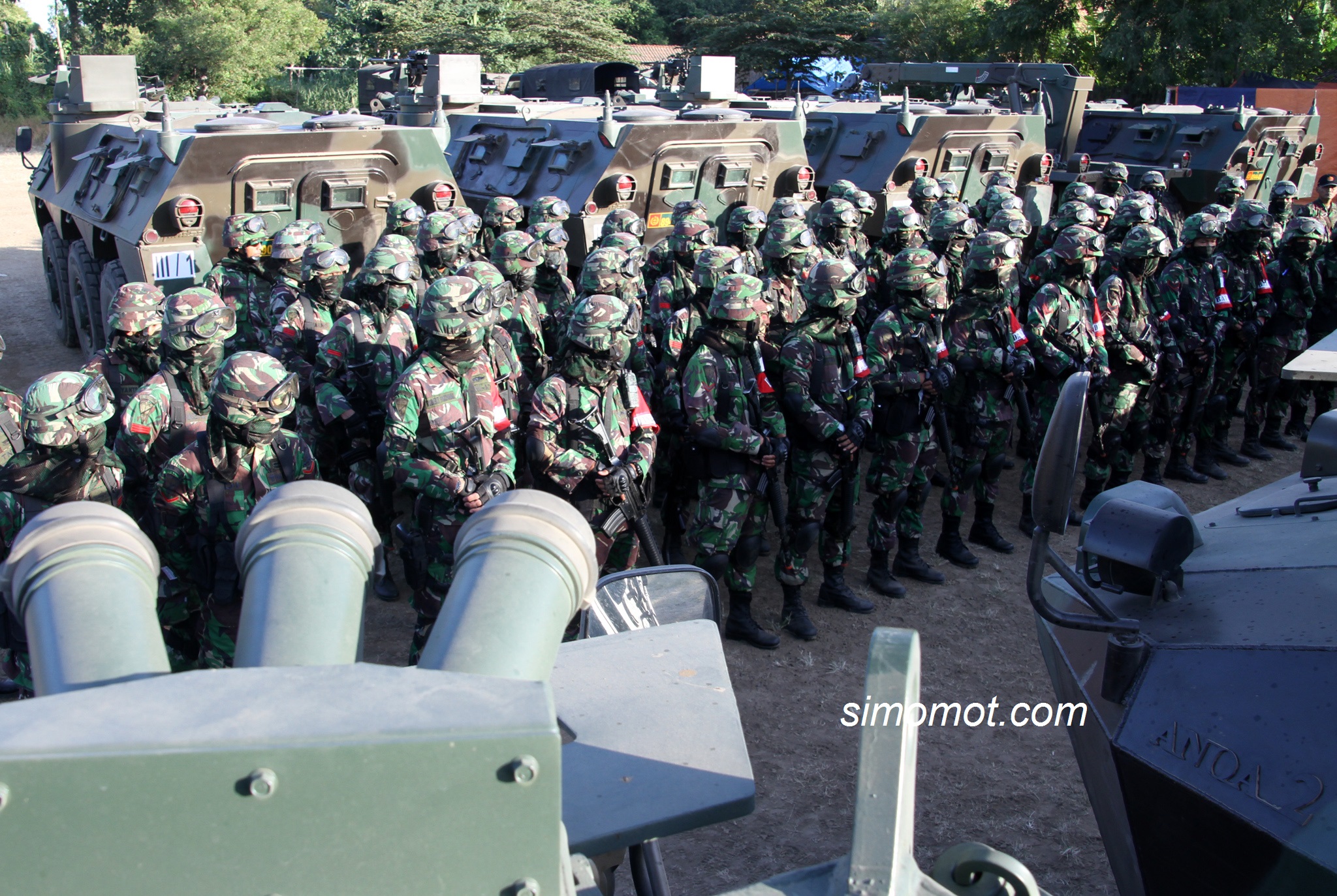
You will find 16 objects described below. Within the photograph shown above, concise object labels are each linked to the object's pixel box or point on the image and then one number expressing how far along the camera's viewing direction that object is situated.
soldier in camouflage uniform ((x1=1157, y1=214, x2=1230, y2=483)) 6.69
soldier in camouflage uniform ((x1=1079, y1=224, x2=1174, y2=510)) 6.07
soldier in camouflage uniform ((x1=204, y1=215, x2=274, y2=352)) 6.33
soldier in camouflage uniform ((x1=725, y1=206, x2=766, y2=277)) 7.12
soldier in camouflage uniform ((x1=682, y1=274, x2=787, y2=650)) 4.60
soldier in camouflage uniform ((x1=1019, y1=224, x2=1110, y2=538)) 5.79
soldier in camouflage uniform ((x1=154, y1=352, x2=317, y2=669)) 3.45
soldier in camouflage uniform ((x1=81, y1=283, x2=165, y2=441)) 4.84
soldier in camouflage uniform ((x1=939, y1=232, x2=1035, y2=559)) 5.57
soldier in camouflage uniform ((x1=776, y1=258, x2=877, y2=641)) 4.82
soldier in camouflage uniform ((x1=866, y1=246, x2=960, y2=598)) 5.24
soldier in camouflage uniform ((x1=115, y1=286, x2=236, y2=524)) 4.06
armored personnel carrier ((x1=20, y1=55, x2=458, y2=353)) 7.41
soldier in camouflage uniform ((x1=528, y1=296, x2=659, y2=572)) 4.21
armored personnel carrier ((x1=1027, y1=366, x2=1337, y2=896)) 1.95
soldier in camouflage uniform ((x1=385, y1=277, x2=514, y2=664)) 4.11
